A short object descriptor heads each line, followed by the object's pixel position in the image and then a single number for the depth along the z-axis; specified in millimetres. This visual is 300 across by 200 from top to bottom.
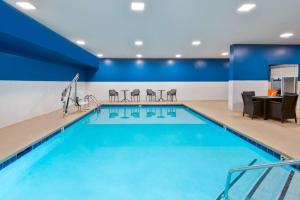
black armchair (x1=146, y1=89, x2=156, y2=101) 8480
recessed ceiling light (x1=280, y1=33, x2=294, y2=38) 4423
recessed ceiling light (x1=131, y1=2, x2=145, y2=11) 2646
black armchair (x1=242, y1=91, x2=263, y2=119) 4223
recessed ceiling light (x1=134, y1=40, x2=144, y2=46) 5151
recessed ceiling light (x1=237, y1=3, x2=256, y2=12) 2712
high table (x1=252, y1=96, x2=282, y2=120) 4047
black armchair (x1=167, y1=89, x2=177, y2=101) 8500
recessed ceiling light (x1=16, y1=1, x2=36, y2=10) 2557
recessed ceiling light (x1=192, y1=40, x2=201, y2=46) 5178
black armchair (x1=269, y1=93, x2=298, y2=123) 3620
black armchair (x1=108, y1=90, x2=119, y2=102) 8268
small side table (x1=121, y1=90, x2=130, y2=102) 8670
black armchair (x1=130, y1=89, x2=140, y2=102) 8319
